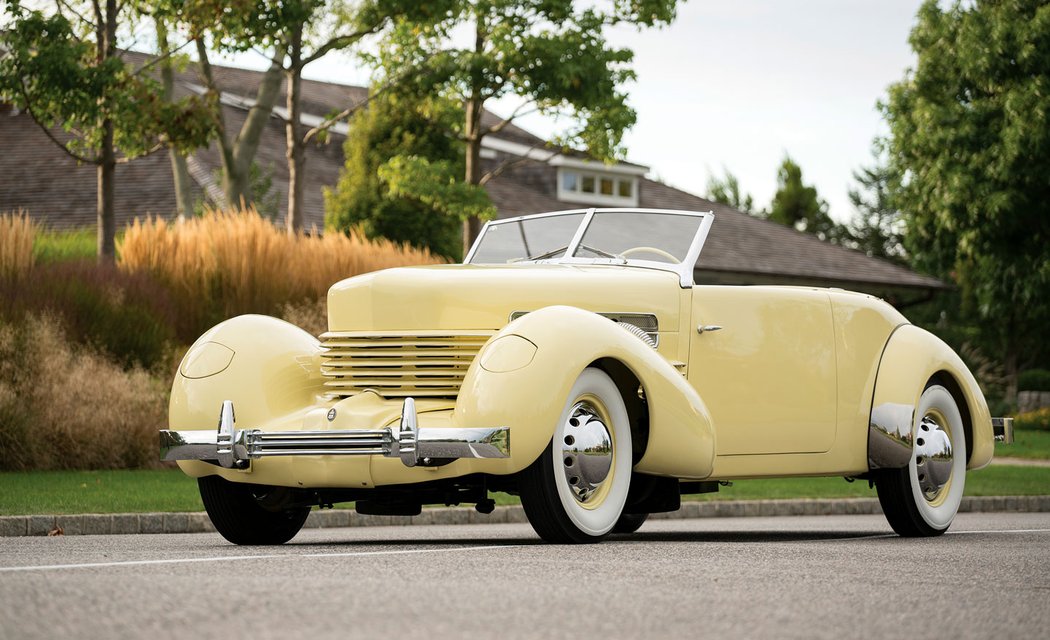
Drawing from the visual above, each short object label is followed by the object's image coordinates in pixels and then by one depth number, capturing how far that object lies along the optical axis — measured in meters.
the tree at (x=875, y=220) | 60.12
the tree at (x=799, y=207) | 60.66
